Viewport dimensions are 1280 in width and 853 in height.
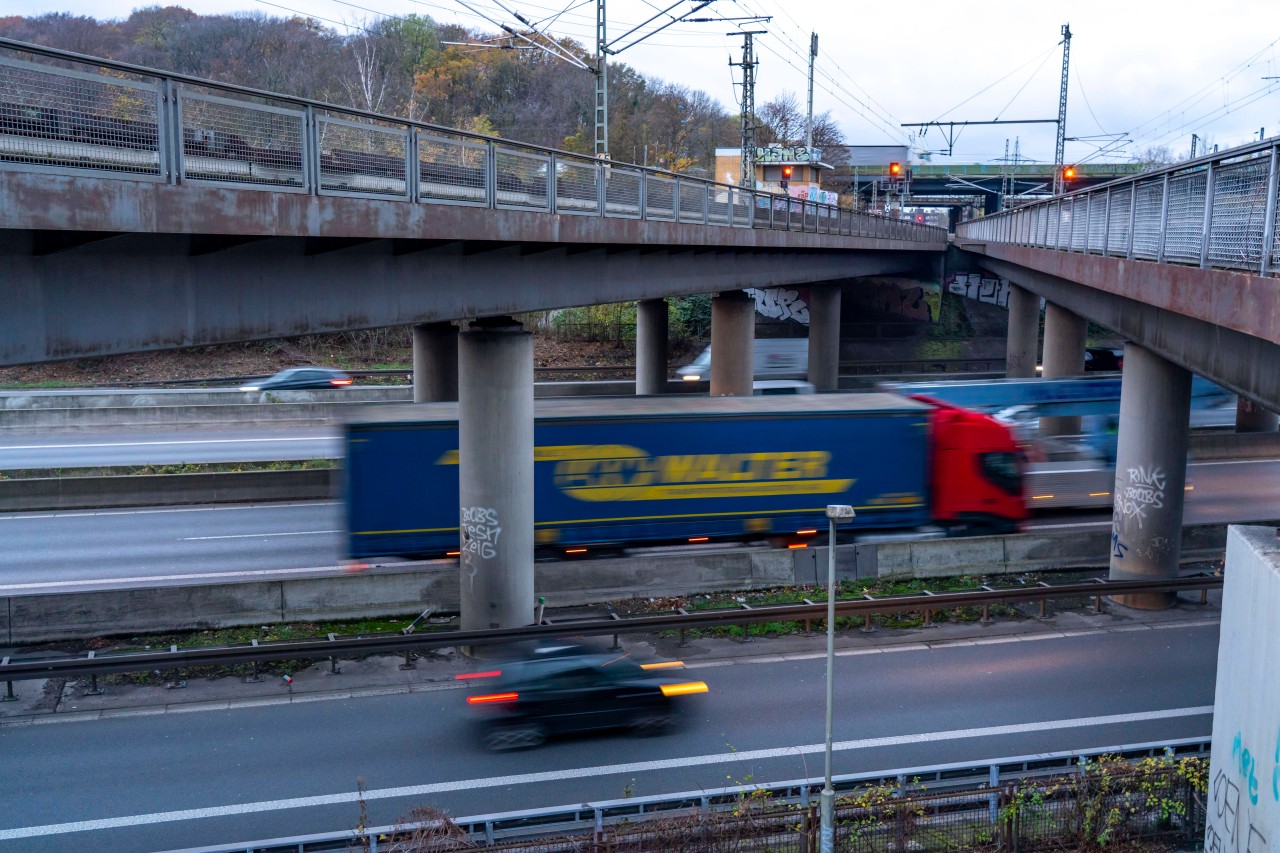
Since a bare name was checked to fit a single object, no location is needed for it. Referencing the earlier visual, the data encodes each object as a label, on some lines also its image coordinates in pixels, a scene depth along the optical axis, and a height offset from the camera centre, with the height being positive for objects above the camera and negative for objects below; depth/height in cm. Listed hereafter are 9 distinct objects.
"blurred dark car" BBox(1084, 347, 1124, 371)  4688 -315
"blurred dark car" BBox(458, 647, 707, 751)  1280 -528
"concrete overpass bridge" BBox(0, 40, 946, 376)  808 +69
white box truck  4456 -320
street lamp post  959 -486
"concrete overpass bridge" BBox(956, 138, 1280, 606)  998 +3
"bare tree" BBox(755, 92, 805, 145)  9969 +1734
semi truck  1806 -350
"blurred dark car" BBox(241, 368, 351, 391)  3928 -376
